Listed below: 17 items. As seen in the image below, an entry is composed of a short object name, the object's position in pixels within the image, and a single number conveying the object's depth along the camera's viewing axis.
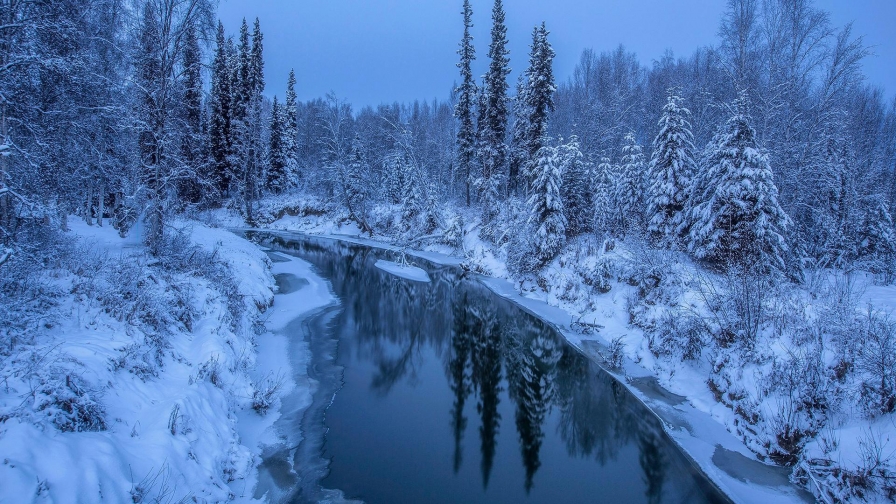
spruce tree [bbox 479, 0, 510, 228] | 32.12
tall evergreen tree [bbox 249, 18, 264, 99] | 43.81
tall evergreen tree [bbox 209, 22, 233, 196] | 43.45
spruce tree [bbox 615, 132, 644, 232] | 22.31
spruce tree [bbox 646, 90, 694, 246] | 18.86
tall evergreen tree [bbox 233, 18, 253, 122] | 44.06
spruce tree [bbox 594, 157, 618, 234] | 23.42
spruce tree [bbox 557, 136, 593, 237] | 25.20
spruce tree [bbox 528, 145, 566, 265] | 22.75
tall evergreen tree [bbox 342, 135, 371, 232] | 42.62
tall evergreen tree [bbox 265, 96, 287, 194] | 47.12
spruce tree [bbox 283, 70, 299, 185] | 49.31
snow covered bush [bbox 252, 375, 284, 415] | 9.27
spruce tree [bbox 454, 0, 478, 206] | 33.66
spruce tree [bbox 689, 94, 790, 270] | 14.58
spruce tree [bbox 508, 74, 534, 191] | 32.28
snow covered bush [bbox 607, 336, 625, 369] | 13.70
